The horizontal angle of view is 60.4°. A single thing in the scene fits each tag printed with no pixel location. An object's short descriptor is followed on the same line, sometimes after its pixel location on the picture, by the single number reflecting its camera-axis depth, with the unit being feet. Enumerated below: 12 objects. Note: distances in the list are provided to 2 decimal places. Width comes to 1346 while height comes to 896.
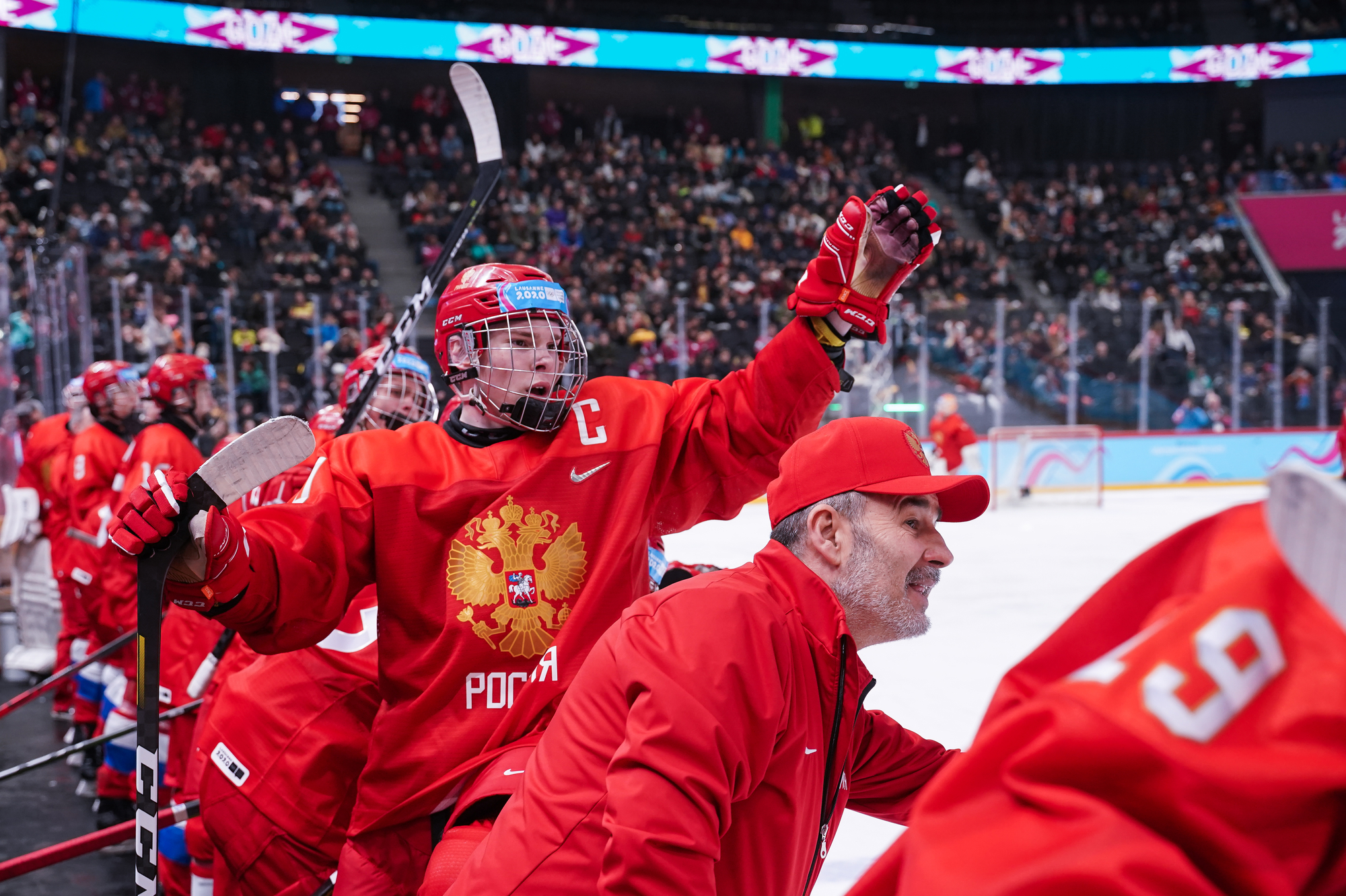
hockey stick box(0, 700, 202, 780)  11.01
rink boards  41.83
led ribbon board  56.59
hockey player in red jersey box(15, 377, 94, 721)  18.22
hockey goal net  38.83
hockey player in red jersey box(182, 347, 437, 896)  7.75
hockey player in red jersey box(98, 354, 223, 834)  13.46
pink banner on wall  62.95
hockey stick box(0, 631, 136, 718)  13.16
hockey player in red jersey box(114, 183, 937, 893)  6.15
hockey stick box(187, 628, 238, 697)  10.98
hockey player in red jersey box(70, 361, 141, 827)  15.69
